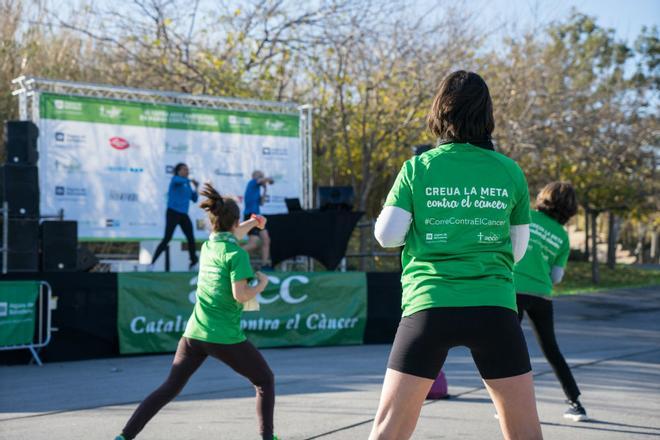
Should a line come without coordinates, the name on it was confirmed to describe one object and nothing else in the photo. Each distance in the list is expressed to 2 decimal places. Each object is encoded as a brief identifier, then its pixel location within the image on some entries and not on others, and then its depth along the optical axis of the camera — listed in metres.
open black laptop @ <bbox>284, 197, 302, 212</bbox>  15.46
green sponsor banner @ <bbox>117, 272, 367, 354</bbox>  11.45
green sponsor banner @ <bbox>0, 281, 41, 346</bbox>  10.46
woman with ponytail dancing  5.17
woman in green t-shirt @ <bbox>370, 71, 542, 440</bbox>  3.21
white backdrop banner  16.34
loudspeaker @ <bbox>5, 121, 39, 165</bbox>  12.52
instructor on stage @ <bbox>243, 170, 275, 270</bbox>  15.70
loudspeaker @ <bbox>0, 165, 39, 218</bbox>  12.07
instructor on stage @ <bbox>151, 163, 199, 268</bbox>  15.39
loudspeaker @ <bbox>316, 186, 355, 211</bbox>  14.88
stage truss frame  15.99
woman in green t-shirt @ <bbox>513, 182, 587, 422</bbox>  6.42
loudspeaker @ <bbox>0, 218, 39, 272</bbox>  11.53
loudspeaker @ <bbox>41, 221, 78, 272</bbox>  11.97
